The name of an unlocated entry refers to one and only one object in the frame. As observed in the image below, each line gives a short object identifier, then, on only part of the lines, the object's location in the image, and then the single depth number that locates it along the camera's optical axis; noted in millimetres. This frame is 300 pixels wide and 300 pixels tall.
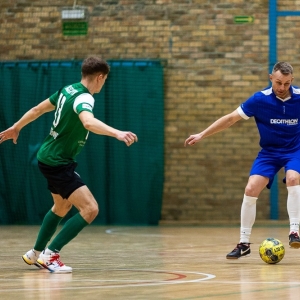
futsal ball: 13327
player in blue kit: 14103
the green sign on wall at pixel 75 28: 28073
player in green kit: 12138
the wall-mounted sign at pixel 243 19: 27275
